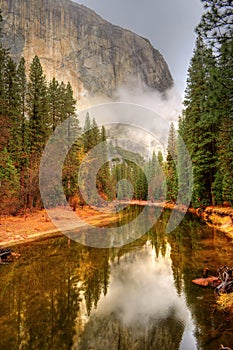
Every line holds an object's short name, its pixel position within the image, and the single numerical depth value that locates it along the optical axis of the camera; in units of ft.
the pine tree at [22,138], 83.51
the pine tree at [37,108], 98.84
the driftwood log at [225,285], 25.53
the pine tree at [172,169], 149.28
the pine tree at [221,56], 28.53
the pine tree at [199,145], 87.51
